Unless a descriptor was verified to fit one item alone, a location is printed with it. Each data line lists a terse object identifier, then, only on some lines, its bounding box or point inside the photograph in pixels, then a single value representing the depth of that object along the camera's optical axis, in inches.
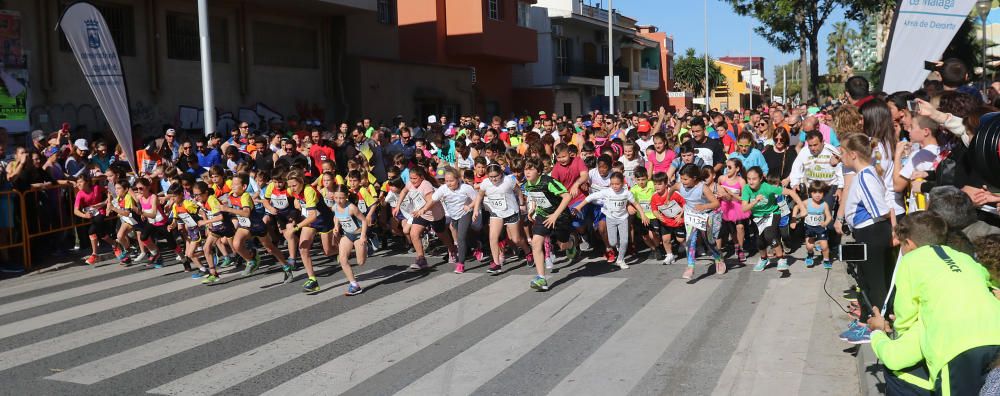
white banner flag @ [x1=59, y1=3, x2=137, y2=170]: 561.6
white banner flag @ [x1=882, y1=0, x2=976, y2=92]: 337.7
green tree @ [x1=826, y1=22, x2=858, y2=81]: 2910.9
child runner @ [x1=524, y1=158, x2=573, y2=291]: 416.5
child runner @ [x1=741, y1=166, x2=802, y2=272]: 419.8
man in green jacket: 157.9
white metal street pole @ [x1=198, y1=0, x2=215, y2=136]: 643.5
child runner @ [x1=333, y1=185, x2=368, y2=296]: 404.8
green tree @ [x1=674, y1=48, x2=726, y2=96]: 2930.6
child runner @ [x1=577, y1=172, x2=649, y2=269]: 439.5
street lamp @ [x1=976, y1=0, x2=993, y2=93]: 943.7
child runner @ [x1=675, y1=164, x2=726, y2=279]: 415.2
